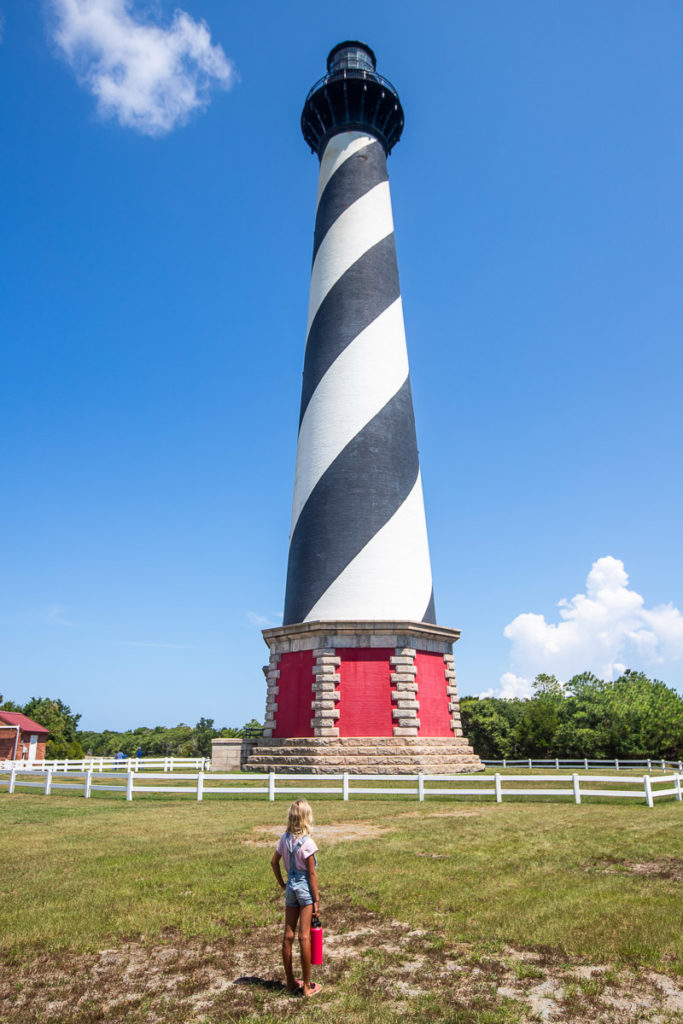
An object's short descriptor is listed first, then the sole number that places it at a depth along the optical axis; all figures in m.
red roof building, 45.53
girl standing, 5.13
